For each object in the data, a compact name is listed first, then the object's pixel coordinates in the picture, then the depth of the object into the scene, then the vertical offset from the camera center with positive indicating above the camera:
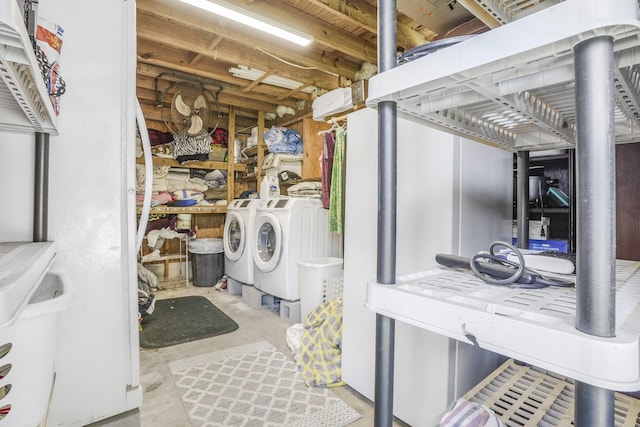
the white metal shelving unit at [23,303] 0.50 -0.15
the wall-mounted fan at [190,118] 4.06 +1.24
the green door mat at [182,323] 2.63 -0.99
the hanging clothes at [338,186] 2.75 +0.26
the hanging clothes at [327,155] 3.06 +0.57
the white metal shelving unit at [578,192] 0.39 +0.03
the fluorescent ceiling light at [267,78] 3.79 +1.67
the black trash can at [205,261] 4.36 -0.62
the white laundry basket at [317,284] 2.66 -0.57
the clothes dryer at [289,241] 3.11 -0.26
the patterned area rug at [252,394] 1.63 -1.01
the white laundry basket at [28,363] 0.61 -0.30
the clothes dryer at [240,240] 3.73 -0.31
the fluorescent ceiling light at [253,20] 2.39 +1.56
